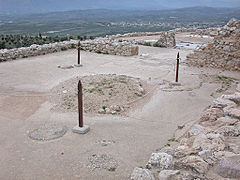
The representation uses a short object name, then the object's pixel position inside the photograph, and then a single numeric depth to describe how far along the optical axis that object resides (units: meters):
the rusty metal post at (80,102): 6.56
